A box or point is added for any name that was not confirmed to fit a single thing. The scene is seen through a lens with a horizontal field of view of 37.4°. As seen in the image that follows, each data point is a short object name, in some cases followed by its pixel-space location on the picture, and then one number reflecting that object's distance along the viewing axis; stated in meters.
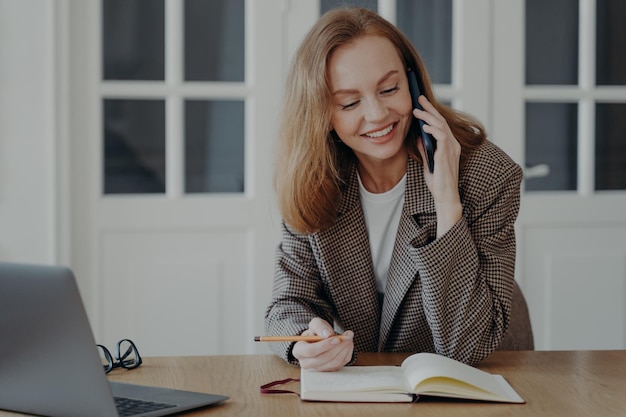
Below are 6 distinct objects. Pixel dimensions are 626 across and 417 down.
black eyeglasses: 1.60
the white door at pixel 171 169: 3.05
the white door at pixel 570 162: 3.32
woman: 1.74
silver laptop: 1.11
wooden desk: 1.31
